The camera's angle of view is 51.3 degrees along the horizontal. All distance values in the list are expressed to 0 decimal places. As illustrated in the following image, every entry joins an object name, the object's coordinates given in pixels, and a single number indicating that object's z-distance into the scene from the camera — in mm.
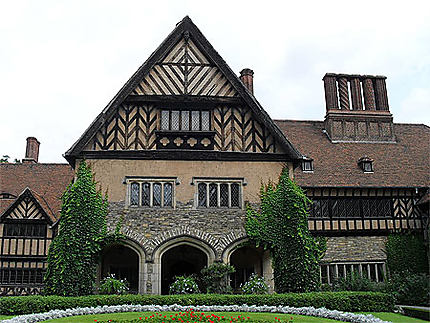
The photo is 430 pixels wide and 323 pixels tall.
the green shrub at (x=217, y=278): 15000
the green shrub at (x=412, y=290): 17966
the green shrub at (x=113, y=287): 14516
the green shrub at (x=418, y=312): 14008
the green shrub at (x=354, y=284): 17969
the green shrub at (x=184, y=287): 14712
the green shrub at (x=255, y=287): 15000
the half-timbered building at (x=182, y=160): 15578
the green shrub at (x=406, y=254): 20047
